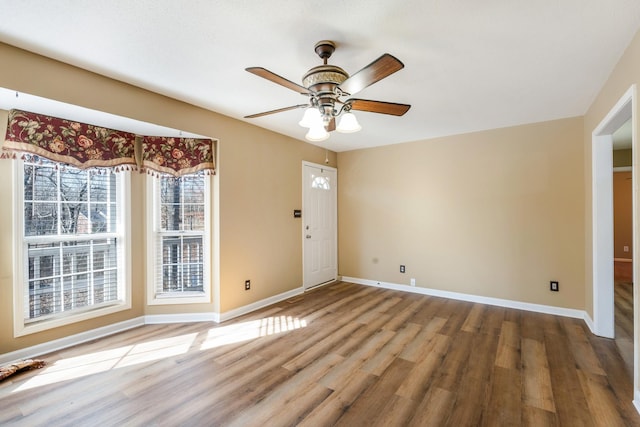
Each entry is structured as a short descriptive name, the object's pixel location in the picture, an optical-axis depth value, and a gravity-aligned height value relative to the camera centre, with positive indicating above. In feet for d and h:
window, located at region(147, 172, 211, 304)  11.14 -1.03
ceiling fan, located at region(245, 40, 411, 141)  5.43 +2.61
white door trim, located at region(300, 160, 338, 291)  15.35 -0.95
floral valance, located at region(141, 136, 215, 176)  10.52 +2.21
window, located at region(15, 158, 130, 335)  8.52 -0.98
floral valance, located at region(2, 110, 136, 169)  7.82 +2.22
